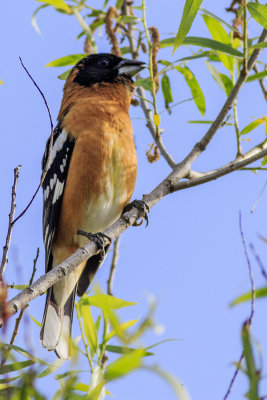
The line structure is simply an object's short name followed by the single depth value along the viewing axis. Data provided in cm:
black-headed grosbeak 948
